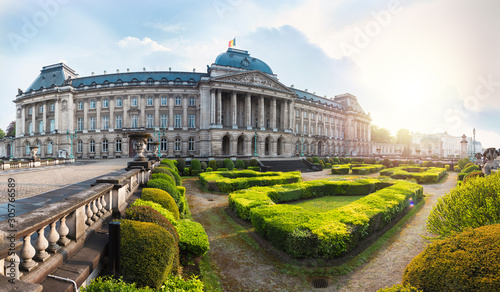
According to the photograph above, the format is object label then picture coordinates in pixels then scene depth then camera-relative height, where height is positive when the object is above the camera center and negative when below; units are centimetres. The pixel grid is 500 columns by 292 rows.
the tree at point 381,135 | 10086 +532
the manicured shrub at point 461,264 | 327 -179
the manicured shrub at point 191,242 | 601 -250
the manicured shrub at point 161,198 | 729 -162
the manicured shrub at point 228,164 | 3293 -238
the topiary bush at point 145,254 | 373 -178
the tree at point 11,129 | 6825 +596
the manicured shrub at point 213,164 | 3116 -227
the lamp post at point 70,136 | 4022 +228
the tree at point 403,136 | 9950 +466
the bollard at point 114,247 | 354 -153
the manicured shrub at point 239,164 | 3491 -254
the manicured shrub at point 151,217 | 491 -150
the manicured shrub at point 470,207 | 535 -150
